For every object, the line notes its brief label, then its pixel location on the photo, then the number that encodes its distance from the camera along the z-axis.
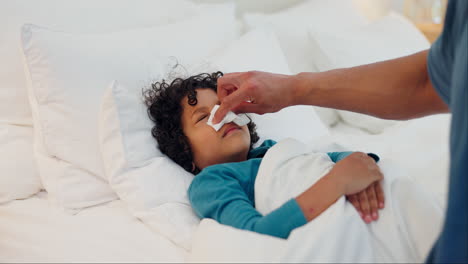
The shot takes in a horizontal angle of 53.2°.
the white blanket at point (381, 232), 0.94
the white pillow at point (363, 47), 2.06
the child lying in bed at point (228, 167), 1.04
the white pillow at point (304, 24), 2.15
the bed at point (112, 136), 1.16
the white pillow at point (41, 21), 1.46
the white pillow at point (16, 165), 1.38
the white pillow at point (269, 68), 1.66
